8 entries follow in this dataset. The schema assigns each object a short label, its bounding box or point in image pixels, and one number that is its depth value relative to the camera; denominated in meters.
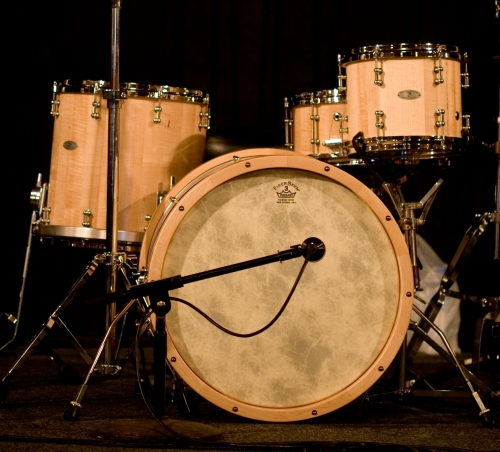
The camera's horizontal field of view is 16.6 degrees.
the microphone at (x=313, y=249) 5.90
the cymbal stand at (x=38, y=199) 7.54
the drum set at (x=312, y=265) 6.08
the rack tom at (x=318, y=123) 7.51
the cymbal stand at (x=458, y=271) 7.39
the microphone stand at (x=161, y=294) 5.31
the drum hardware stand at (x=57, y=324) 6.88
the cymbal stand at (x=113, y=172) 6.70
